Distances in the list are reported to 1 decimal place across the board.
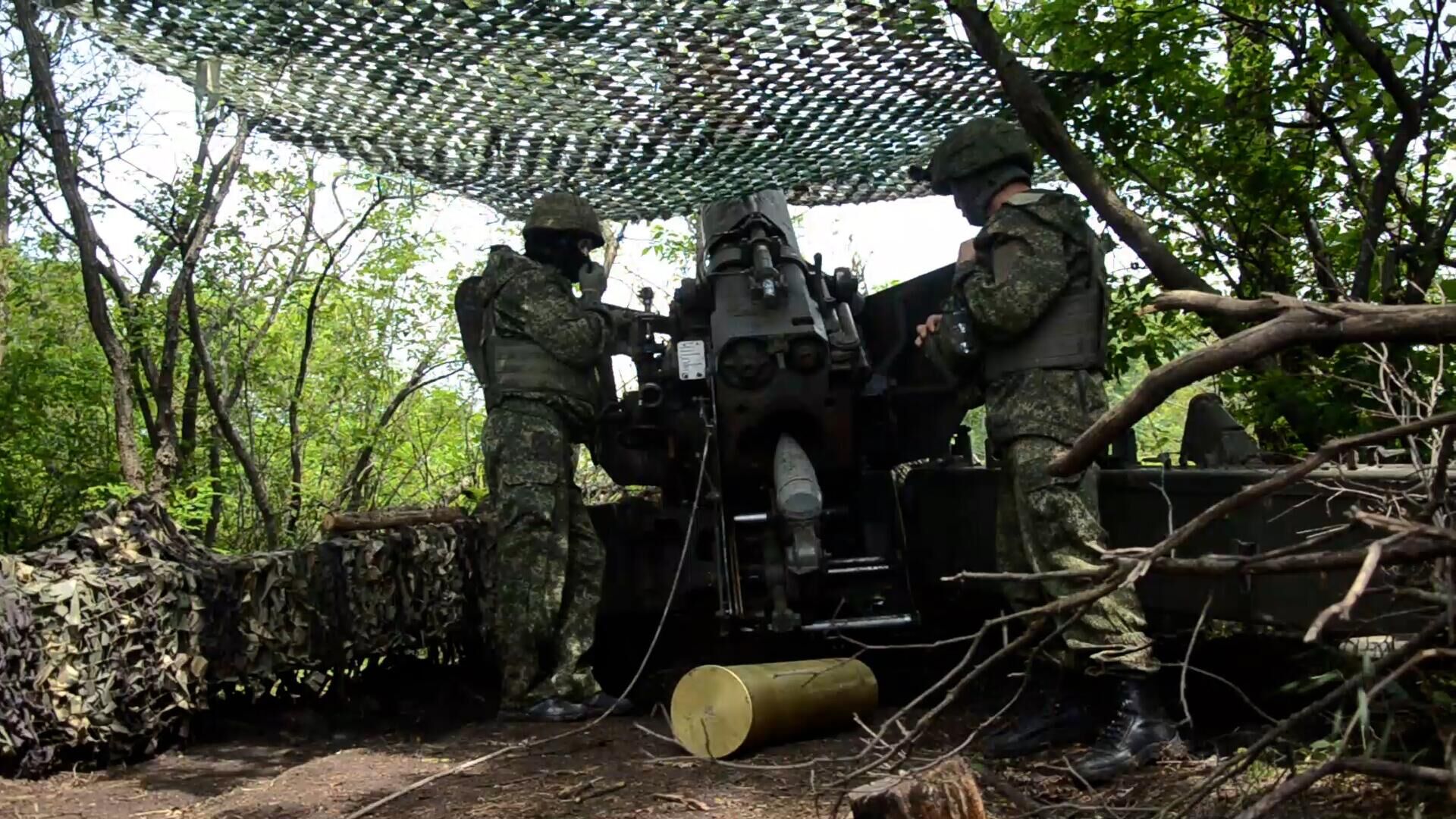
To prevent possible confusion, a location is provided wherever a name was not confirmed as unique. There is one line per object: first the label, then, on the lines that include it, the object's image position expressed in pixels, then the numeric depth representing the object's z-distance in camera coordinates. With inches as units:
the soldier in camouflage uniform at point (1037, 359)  200.4
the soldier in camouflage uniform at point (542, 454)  251.9
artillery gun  253.0
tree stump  121.3
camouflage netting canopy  228.2
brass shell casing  196.2
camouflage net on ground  191.8
